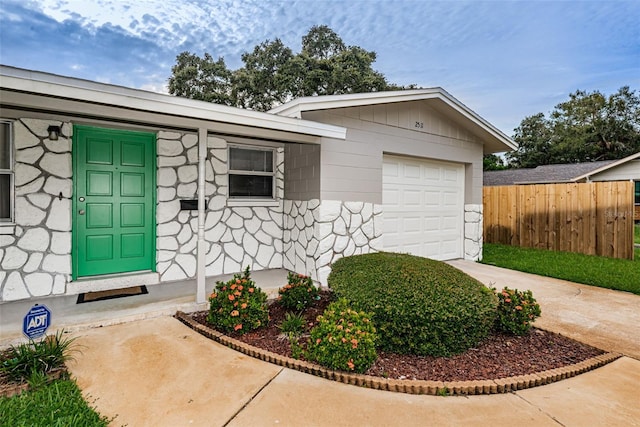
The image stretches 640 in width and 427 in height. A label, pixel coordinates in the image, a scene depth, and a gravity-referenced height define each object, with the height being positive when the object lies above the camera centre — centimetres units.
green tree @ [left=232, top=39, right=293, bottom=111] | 1845 +749
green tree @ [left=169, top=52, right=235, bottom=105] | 1819 +735
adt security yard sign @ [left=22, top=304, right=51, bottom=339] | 263 -86
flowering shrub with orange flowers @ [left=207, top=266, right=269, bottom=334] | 351 -98
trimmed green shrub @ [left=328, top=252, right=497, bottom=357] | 300 -83
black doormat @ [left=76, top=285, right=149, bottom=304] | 436 -108
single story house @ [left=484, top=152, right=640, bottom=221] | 1650 +232
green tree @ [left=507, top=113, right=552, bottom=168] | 2912 +665
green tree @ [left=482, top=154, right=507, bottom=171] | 2919 +487
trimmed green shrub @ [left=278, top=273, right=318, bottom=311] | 419 -98
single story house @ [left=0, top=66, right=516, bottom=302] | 417 +51
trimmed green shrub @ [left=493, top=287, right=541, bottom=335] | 350 -99
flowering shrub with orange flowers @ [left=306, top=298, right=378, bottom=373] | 272 -103
